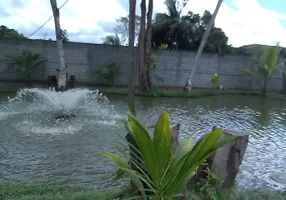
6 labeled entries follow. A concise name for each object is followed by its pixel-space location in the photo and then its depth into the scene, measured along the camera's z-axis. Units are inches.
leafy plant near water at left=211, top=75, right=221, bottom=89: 610.2
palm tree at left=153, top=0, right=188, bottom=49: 792.3
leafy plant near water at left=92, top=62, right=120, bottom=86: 588.7
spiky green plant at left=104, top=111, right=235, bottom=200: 79.1
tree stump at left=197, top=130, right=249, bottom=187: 129.0
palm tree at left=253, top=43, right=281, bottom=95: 626.8
